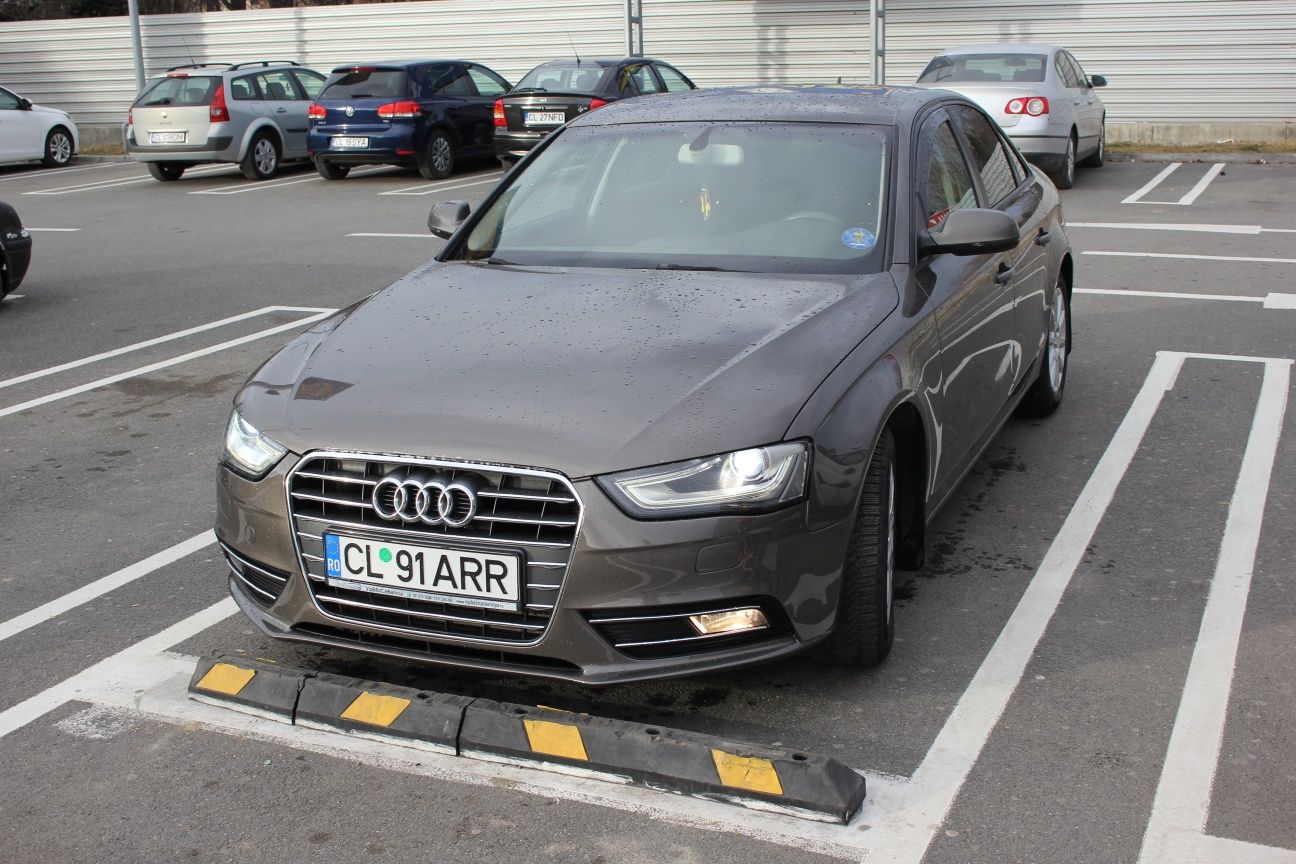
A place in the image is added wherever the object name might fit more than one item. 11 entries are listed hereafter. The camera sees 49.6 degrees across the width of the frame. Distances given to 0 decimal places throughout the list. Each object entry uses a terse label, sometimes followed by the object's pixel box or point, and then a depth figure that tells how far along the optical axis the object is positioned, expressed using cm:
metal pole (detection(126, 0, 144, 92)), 2525
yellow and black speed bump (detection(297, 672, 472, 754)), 350
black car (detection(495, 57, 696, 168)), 1814
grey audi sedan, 335
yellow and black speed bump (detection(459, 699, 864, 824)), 316
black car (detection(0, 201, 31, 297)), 988
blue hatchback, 1862
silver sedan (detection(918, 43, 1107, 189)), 1499
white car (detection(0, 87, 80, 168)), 2216
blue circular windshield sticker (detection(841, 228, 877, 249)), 451
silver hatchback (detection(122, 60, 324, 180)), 1923
